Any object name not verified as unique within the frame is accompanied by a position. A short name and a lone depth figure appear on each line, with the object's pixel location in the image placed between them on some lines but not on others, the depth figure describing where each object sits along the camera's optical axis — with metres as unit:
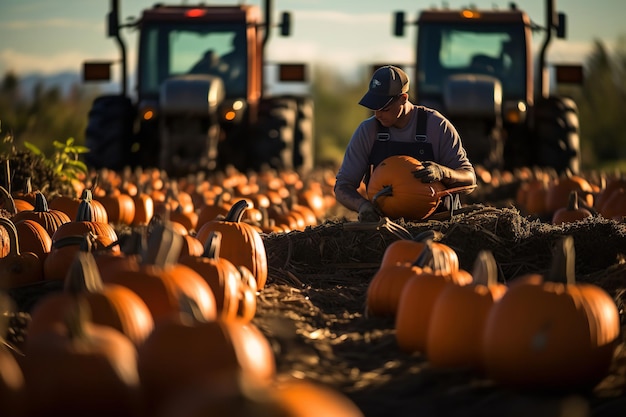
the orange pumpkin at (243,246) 12.70
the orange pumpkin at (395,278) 10.79
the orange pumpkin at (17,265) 12.27
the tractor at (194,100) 30.78
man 15.33
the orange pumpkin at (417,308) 9.56
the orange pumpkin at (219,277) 9.85
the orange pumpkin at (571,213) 18.11
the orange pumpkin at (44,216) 14.96
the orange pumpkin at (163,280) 8.60
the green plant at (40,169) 19.02
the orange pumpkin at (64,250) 12.31
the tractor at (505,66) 33.01
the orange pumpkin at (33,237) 13.72
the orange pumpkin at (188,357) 6.98
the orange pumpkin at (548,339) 8.34
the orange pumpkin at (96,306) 7.75
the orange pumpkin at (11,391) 6.36
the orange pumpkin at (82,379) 6.42
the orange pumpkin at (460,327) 8.81
